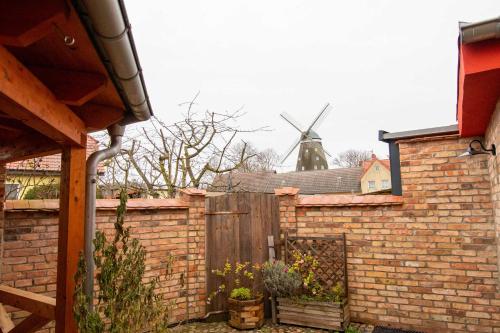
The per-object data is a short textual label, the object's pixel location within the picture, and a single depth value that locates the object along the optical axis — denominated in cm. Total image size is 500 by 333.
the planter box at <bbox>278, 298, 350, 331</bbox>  395
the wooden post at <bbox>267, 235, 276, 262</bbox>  458
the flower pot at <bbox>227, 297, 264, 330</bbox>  412
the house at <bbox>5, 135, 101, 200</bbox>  641
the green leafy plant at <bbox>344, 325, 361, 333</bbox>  389
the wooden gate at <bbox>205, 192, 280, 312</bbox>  461
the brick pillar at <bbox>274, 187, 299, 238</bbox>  460
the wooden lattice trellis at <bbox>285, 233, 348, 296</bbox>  427
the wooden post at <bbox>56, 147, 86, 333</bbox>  209
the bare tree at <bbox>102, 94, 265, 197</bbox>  782
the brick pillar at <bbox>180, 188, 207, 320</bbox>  442
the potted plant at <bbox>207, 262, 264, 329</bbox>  414
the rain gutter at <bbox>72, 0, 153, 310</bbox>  121
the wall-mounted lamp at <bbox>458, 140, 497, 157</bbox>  294
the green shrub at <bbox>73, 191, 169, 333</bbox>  181
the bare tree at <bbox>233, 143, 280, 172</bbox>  1991
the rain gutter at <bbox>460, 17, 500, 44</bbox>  172
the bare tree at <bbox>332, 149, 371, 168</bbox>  3516
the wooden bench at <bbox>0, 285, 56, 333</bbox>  231
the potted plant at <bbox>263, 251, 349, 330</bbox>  399
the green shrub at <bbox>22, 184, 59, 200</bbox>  713
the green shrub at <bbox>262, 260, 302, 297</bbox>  419
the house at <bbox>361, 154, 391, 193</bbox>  2531
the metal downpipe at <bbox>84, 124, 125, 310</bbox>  218
